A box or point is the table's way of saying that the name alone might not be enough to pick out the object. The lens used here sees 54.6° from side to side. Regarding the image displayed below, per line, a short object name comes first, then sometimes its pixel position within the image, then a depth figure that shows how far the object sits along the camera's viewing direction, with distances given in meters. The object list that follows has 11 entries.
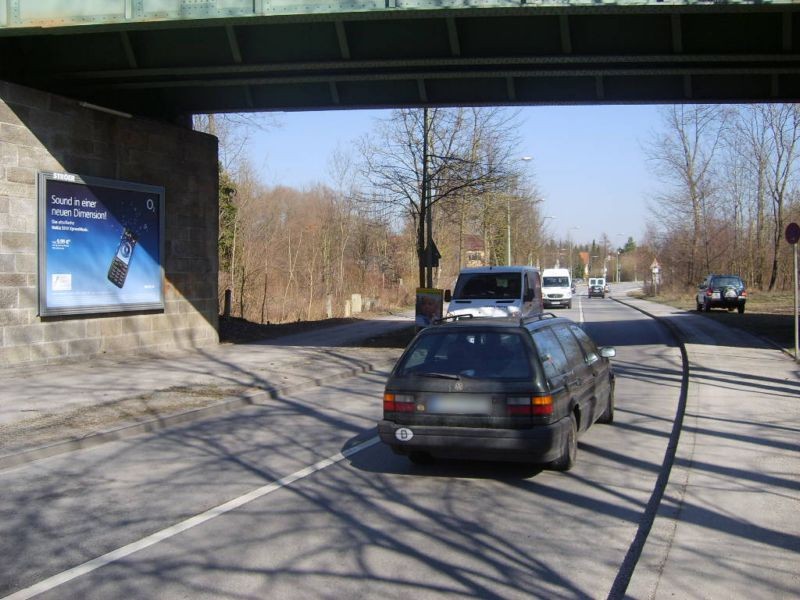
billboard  13.77
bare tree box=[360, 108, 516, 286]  22.02
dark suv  33.25
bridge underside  13.88
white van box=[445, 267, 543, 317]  16.80
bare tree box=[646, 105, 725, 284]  51.41
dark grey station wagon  6.53
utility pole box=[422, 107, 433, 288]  21.95
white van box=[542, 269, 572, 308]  39.81
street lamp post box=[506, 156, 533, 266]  40.80
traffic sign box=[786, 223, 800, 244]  15.94
